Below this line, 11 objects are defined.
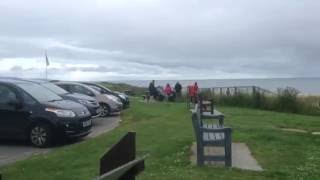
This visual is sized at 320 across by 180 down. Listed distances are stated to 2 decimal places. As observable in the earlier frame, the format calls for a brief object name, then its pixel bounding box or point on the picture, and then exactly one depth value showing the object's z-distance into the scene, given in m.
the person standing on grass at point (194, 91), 16.89
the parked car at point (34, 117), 6.91
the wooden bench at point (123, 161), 1.84
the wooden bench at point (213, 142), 4.89
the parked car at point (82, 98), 9.08
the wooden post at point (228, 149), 4.88
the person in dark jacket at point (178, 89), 22.25
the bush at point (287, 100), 15.96
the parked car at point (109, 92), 13.19
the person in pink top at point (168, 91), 21.29
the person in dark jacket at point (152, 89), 21.83
